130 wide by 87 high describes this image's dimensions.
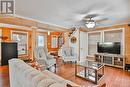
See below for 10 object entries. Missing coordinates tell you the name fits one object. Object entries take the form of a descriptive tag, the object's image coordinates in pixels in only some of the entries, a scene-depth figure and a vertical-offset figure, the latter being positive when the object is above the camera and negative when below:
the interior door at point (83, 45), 4.84 -0.11
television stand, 3.56 -0.89
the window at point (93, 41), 4.73 +0.18
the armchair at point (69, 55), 4.07 -0.72
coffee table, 2.28 -1.18
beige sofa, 0.65 -0.38
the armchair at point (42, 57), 2.97 -0.67
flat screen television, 3.69 -0.21
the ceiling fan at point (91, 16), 2.44 +1.15
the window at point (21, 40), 4.76 +0.24
